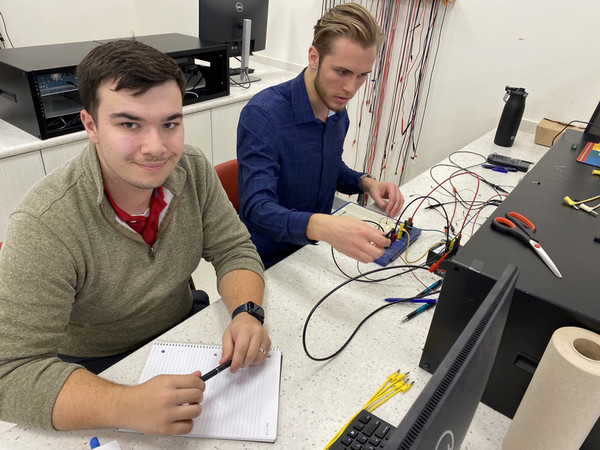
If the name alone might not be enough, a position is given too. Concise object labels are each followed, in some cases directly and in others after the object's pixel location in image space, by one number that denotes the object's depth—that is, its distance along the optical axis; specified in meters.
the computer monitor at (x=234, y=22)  2.47
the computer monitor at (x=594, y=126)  1.75
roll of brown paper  0.56
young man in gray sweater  0.69
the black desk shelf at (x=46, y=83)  1.67
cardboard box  1.98
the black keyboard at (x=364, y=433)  0.69
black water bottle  1.92
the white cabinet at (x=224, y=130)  2.47
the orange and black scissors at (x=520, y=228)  0.81
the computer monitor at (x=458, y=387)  0.35
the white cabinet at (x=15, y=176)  1.72
